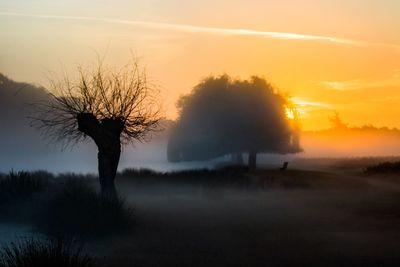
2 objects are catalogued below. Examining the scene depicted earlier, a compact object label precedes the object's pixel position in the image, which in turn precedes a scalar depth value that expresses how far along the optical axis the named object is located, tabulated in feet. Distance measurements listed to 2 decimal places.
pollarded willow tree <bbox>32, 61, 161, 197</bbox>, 99.45
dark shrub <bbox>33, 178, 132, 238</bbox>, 82.38
